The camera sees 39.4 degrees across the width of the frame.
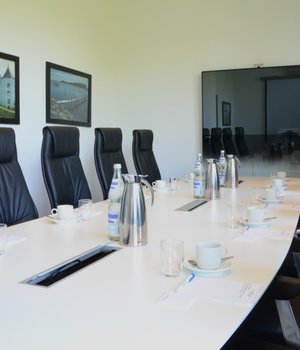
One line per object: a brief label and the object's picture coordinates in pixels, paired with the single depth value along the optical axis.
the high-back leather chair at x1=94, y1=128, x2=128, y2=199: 3.68
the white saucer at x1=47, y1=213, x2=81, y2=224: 2.14
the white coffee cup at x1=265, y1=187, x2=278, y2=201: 2.74
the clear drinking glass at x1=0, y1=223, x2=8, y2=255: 1.65
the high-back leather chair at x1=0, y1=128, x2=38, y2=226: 2.72
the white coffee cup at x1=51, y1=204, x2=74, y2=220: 2.18
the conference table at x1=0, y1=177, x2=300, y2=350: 0.94
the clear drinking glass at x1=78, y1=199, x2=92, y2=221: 2.23
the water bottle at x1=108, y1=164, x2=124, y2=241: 1.76
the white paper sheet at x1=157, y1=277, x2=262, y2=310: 1.12
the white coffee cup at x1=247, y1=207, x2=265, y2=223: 2.01
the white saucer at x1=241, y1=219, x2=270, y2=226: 2.00
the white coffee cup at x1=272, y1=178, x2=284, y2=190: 3.18
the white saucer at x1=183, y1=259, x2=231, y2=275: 1.31
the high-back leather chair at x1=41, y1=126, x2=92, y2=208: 3.01
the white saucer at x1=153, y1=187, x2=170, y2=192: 3.32
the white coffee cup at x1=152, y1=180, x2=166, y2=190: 3.37
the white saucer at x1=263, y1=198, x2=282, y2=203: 2.72
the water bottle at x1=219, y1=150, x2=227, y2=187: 3.59
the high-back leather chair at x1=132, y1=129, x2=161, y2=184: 4.31
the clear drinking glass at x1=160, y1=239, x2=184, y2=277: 1.36
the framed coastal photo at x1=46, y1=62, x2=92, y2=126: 4.29
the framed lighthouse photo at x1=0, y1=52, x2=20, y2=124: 3.64
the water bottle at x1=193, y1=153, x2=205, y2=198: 2.93
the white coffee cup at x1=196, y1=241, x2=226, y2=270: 1.34
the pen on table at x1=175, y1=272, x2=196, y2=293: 1.21
